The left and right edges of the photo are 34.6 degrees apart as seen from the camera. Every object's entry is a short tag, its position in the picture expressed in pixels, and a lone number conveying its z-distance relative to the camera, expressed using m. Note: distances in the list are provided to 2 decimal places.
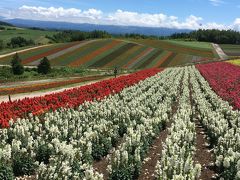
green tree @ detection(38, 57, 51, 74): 74.31
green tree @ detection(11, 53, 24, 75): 73.19
